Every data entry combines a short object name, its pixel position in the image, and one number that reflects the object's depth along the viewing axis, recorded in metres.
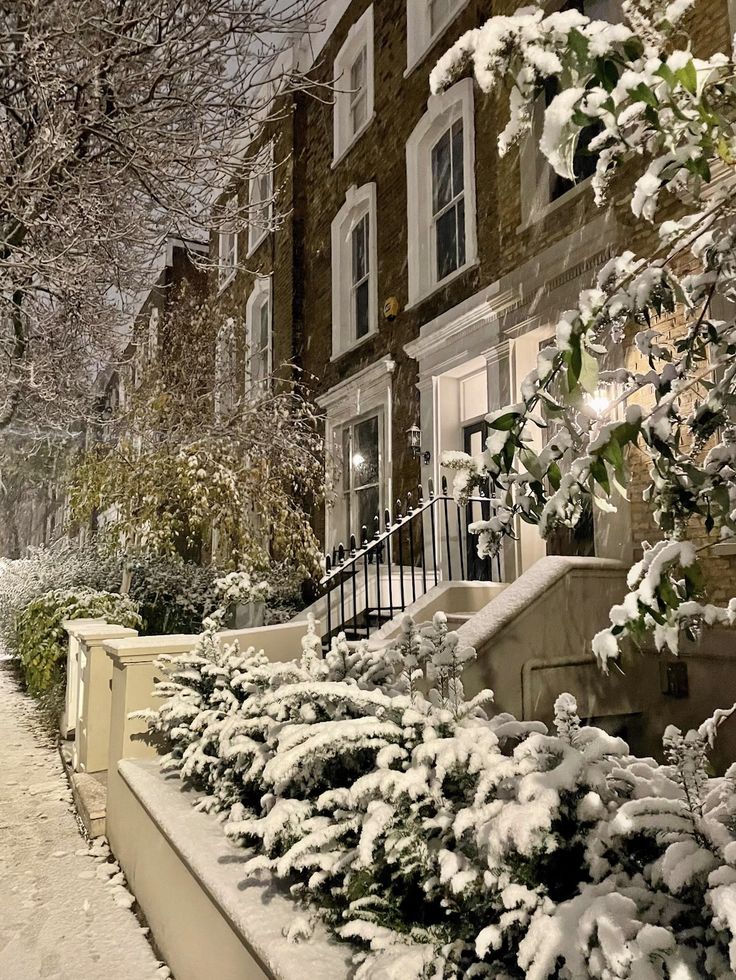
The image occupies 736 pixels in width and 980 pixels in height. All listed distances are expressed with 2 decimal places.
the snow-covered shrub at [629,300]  1.27
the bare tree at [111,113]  4.47
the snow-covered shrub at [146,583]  9.45
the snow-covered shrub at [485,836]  1.56
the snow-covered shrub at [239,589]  8.91
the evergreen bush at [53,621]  7.27
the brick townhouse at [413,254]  7.21
